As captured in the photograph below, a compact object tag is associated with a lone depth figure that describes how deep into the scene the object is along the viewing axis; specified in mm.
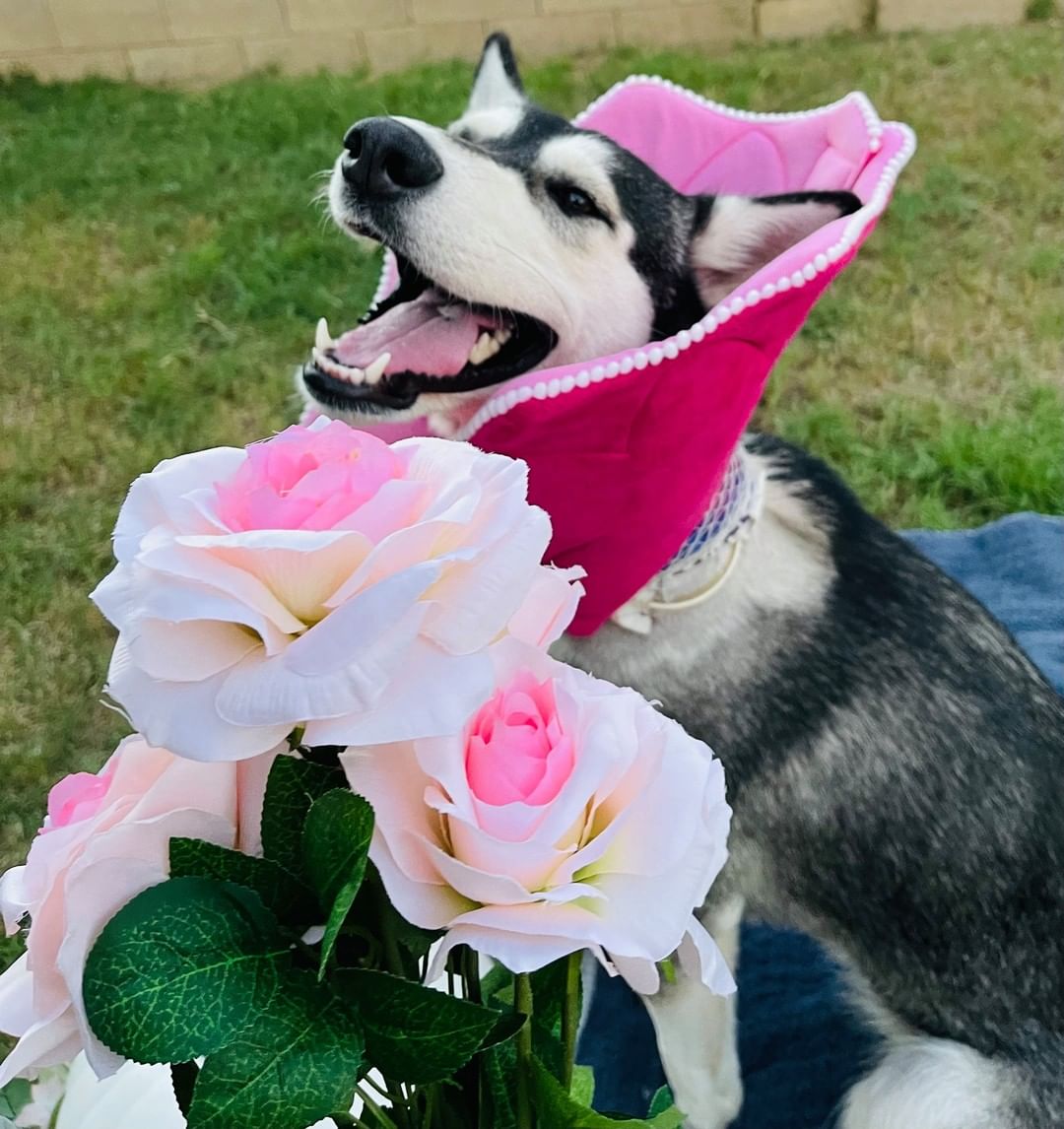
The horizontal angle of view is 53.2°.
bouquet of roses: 377
